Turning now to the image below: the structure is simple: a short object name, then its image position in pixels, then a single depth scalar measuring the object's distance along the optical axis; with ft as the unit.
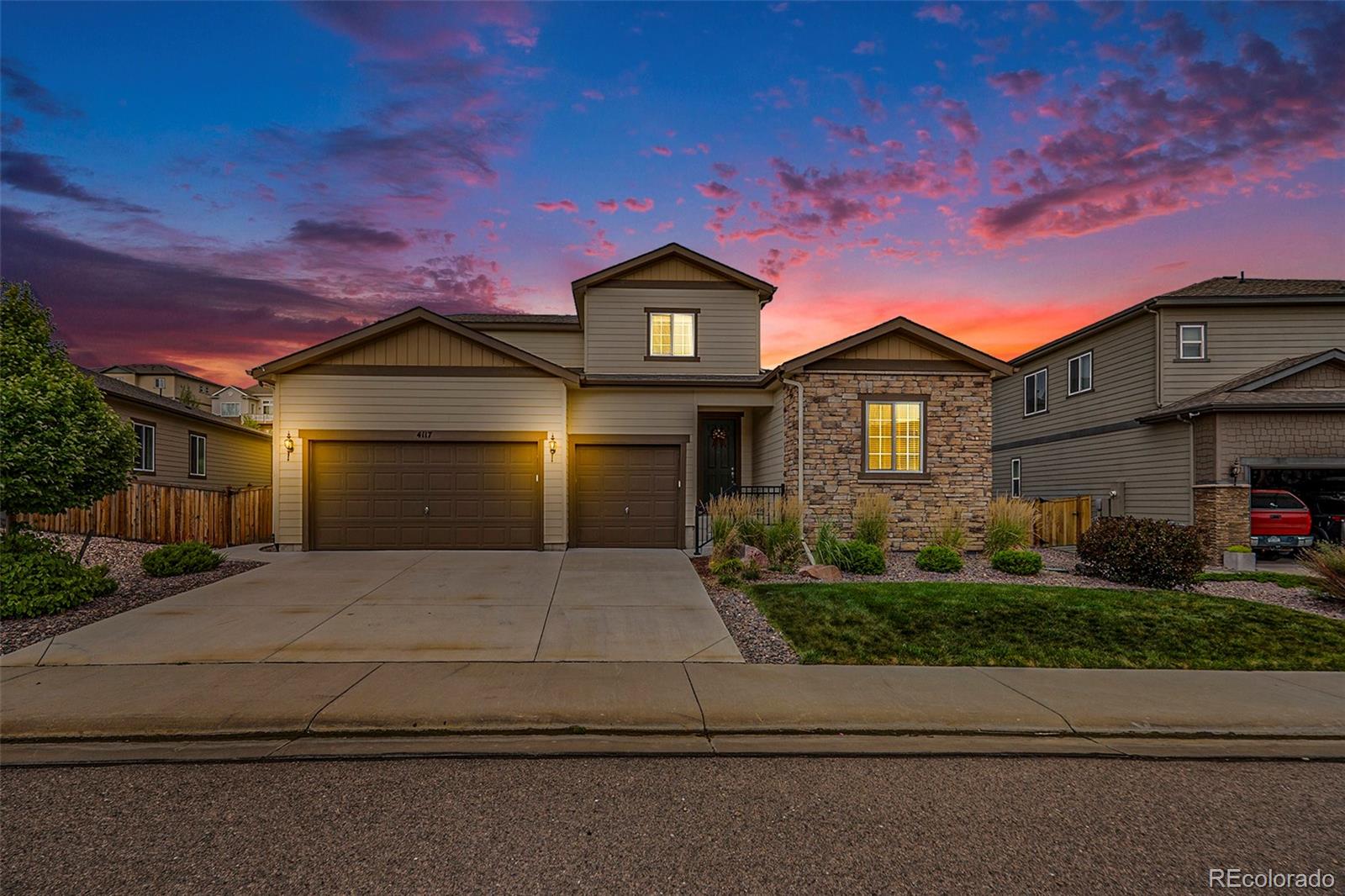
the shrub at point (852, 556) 37.68
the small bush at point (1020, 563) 38.81
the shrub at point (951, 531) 43.14
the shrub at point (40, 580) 26.18
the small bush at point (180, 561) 35.14
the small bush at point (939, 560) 38.70
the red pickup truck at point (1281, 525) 48.78
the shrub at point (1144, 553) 35.53
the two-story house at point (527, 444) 46.75
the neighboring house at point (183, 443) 59.16
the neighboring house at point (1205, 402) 48.88
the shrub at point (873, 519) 41.60
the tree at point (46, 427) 26.86
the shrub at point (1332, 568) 31.63
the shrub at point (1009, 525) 42.55
